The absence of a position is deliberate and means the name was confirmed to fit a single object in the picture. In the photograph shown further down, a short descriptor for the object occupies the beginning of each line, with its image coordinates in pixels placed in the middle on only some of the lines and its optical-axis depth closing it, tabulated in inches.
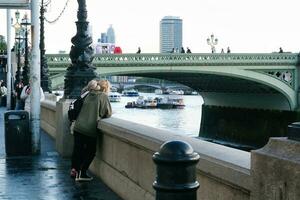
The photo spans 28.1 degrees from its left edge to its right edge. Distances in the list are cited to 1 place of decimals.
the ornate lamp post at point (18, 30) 1339.9
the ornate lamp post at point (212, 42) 2551.7
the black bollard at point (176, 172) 115.7
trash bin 402.6
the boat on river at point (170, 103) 3784.5
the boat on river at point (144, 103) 3767.7
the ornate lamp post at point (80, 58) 404.5
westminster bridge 1871.3
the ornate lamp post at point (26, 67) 944.1
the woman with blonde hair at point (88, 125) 295.0
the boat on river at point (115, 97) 4603.8
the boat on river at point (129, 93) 6240.2
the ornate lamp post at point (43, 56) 775.7
